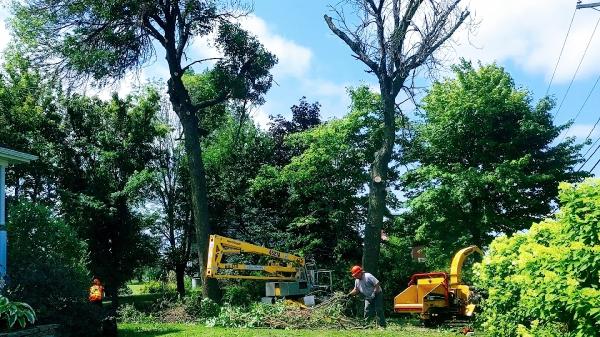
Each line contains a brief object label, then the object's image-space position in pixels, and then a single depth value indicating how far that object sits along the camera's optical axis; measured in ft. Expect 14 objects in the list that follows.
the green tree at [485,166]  70.13
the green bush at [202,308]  53.72
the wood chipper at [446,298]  53.16
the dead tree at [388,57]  54.49
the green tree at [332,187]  79.30
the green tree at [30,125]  74.23
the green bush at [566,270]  13.44
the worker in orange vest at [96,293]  46.29
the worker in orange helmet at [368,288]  44.12
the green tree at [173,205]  95.45
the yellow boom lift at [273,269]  50.62
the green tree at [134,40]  59.98
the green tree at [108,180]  76.74
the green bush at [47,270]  35.19
